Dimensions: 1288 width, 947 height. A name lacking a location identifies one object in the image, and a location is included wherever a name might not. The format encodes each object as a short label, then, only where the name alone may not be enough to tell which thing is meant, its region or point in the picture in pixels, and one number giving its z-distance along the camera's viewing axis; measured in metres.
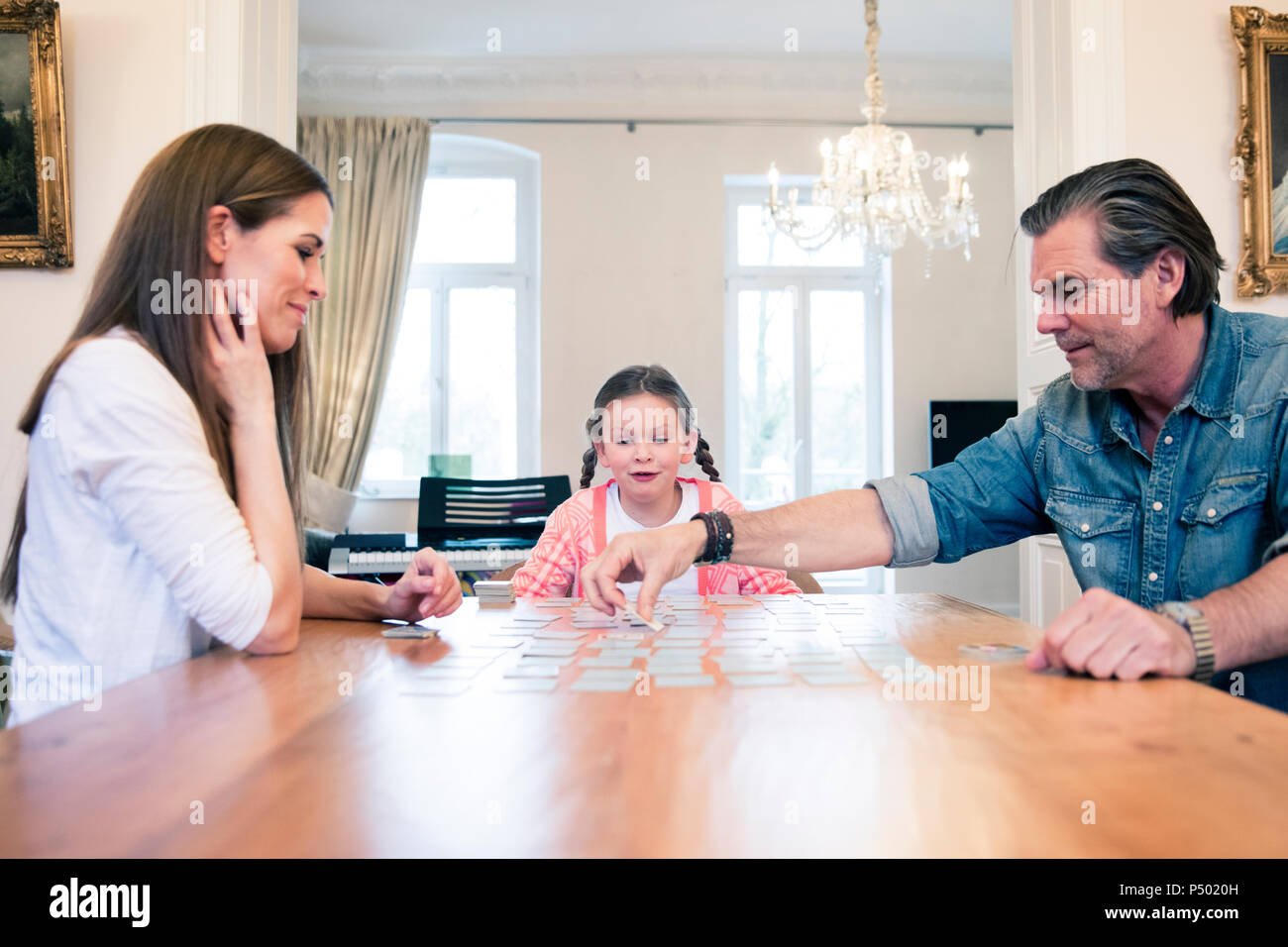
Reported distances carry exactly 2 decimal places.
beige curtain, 5.69
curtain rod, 5.78
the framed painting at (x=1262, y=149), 2.75
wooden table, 0.50
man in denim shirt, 1.36
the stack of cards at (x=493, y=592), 1.59
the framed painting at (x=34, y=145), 2.67
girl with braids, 2.18
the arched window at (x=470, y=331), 6.00
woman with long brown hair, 1.06
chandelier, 3.95
